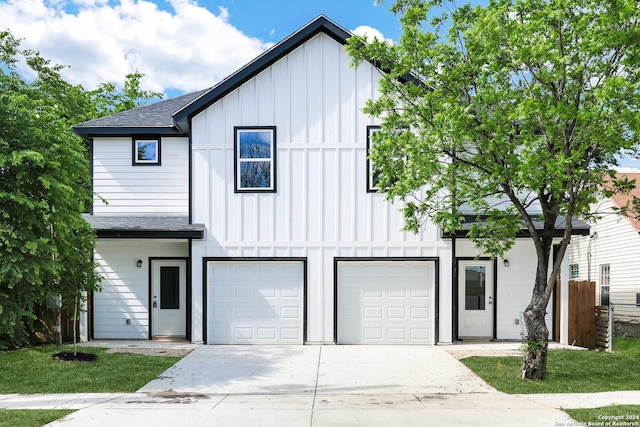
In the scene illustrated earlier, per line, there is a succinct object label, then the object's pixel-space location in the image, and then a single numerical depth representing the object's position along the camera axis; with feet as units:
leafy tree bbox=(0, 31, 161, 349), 35.50
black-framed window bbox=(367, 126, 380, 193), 48.05
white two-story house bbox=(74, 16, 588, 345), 48.32
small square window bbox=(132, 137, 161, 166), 51.88
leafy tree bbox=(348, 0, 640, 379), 29.68
